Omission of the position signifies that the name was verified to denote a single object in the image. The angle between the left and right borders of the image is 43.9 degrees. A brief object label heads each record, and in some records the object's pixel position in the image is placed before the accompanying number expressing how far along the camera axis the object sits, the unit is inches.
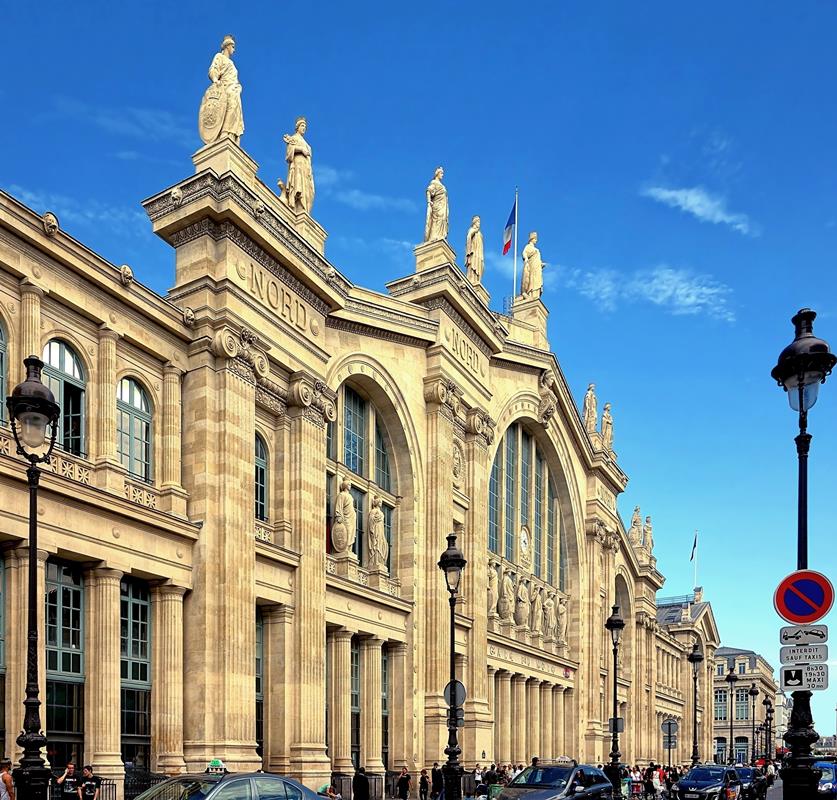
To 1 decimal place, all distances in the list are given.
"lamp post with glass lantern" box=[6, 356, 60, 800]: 523.8
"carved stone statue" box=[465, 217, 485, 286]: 1765.5
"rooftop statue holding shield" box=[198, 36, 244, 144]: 1136.8
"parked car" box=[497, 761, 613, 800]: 809.5
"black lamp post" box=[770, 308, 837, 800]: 484.7
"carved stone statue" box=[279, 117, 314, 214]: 1262.3
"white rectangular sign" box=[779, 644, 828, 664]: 480.4
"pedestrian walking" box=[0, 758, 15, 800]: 708.0
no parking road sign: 468.1
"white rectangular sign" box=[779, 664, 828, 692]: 483.2
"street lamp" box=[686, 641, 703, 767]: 1874.0
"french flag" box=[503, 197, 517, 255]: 1980.8
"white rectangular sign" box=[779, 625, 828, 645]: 481.1
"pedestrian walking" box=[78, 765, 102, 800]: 838.5
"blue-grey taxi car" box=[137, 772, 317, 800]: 530.0
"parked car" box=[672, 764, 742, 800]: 1224.8
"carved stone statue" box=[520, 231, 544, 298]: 2159.2
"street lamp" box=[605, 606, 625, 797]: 1186.6
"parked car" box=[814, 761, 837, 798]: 1348.4
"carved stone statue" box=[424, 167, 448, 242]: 1630.2
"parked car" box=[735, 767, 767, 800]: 1443.2
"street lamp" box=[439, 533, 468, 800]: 794.0
